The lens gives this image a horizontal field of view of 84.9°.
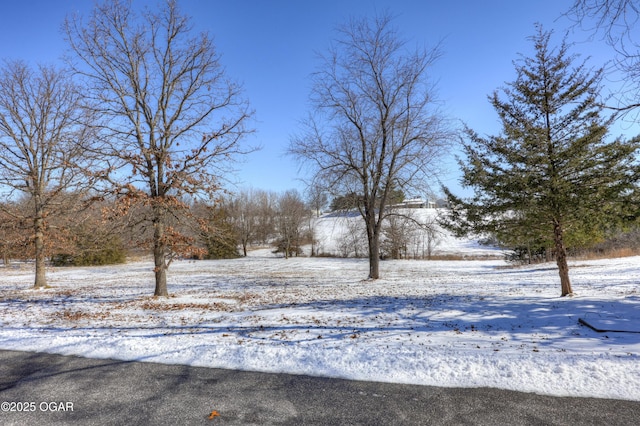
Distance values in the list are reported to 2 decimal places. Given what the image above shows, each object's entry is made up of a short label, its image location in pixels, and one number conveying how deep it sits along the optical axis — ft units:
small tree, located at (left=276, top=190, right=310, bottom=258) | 152.87
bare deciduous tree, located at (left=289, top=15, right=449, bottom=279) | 57.36
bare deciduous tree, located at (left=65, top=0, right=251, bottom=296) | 38.19
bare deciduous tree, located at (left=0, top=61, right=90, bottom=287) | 52.29
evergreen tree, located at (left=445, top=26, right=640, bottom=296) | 30.96
